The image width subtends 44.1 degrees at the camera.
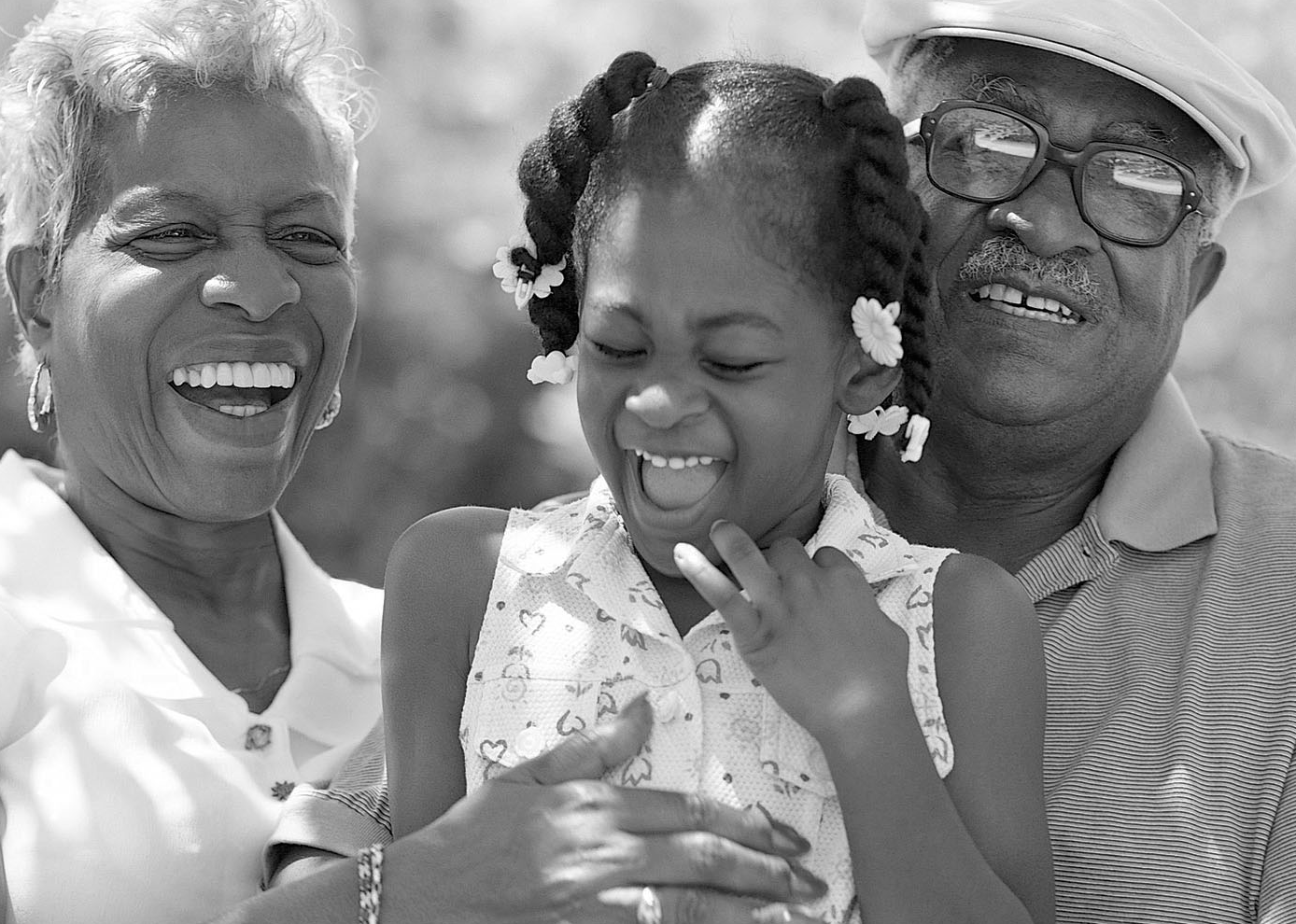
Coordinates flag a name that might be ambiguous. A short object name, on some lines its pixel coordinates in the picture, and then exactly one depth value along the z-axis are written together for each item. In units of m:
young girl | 2.16
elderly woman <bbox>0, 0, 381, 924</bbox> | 2.71
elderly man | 2.72
